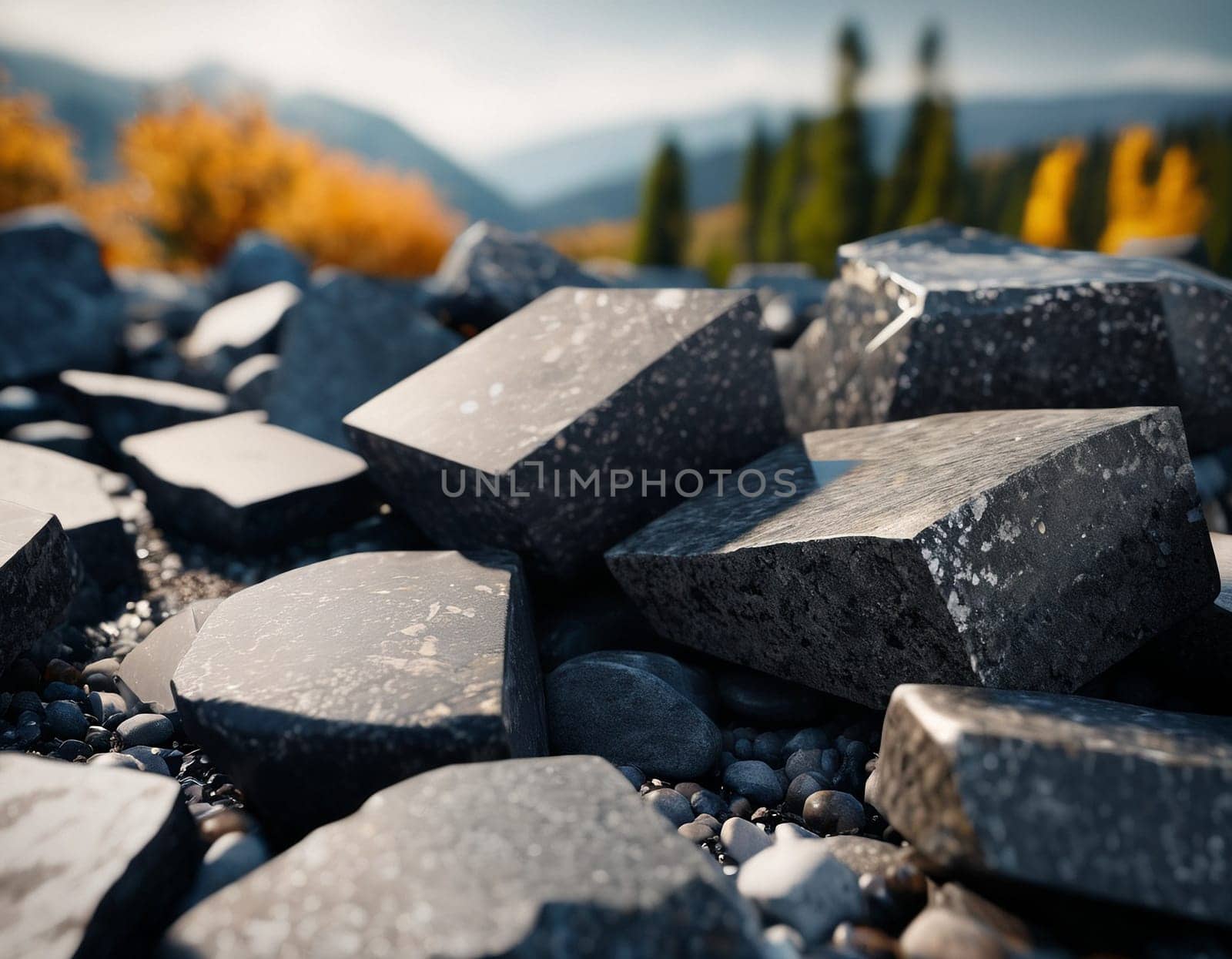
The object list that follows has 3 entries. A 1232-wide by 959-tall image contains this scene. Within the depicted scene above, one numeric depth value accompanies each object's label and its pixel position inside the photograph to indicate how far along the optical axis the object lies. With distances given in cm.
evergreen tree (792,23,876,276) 2525
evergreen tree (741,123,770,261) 3089
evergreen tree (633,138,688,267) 2597
